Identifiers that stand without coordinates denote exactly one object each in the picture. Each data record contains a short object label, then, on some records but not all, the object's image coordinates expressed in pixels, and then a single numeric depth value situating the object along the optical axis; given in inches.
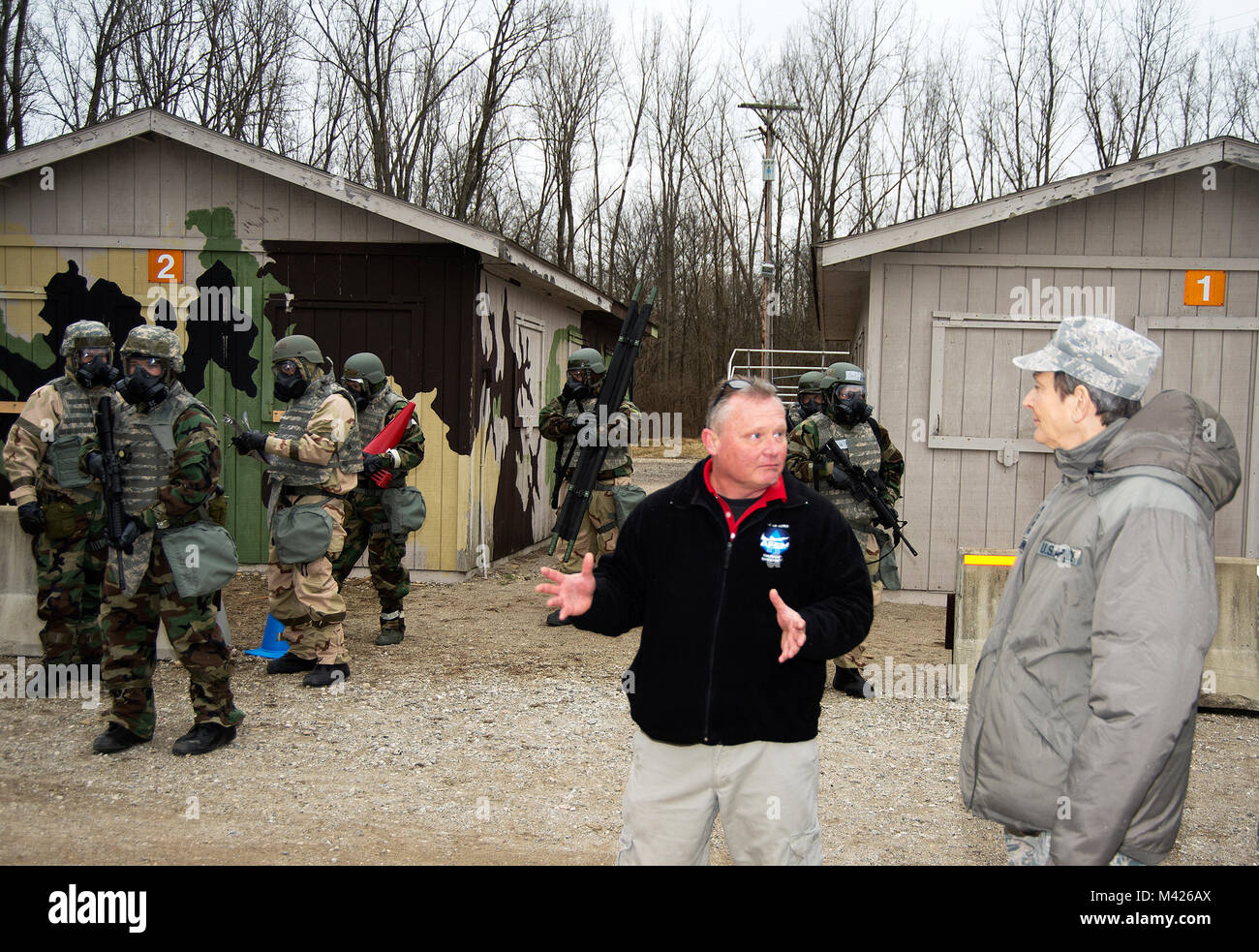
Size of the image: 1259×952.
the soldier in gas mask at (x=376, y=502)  281.9
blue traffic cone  271.0
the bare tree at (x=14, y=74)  741.3
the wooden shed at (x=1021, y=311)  344.2
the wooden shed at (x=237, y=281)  383.2
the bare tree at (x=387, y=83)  1035.9
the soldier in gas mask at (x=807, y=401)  295.9
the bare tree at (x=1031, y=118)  1168.2
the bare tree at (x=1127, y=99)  1117.7
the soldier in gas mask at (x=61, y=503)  236.5
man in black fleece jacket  101.5
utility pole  1200.2
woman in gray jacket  78.5
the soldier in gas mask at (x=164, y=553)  188.5
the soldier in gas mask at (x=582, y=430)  325.7
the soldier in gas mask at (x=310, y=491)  237.6
